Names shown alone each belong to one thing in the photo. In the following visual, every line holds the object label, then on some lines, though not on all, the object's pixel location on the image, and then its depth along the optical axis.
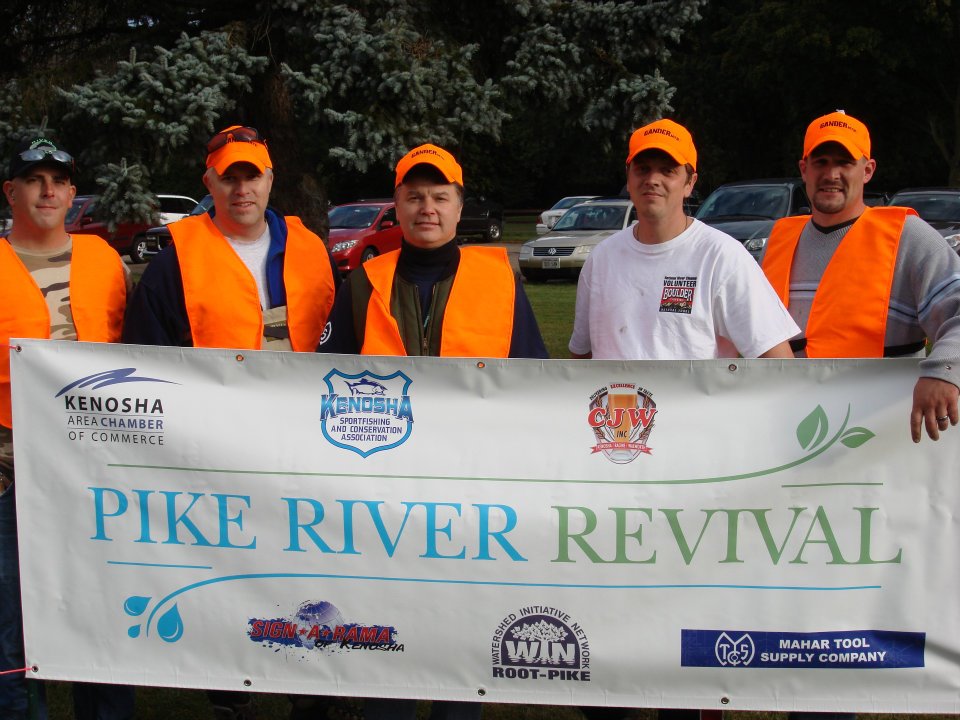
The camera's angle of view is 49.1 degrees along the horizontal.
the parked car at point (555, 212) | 27.53
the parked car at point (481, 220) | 32.06
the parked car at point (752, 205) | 15.53
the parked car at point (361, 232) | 20.89
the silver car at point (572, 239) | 19.72
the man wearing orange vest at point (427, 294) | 3.37
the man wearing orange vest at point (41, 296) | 3.46
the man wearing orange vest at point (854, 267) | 3.38
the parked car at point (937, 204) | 15.66
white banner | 3.20
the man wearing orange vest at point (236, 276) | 3.57
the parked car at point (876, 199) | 17.40
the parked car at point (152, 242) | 25.84
